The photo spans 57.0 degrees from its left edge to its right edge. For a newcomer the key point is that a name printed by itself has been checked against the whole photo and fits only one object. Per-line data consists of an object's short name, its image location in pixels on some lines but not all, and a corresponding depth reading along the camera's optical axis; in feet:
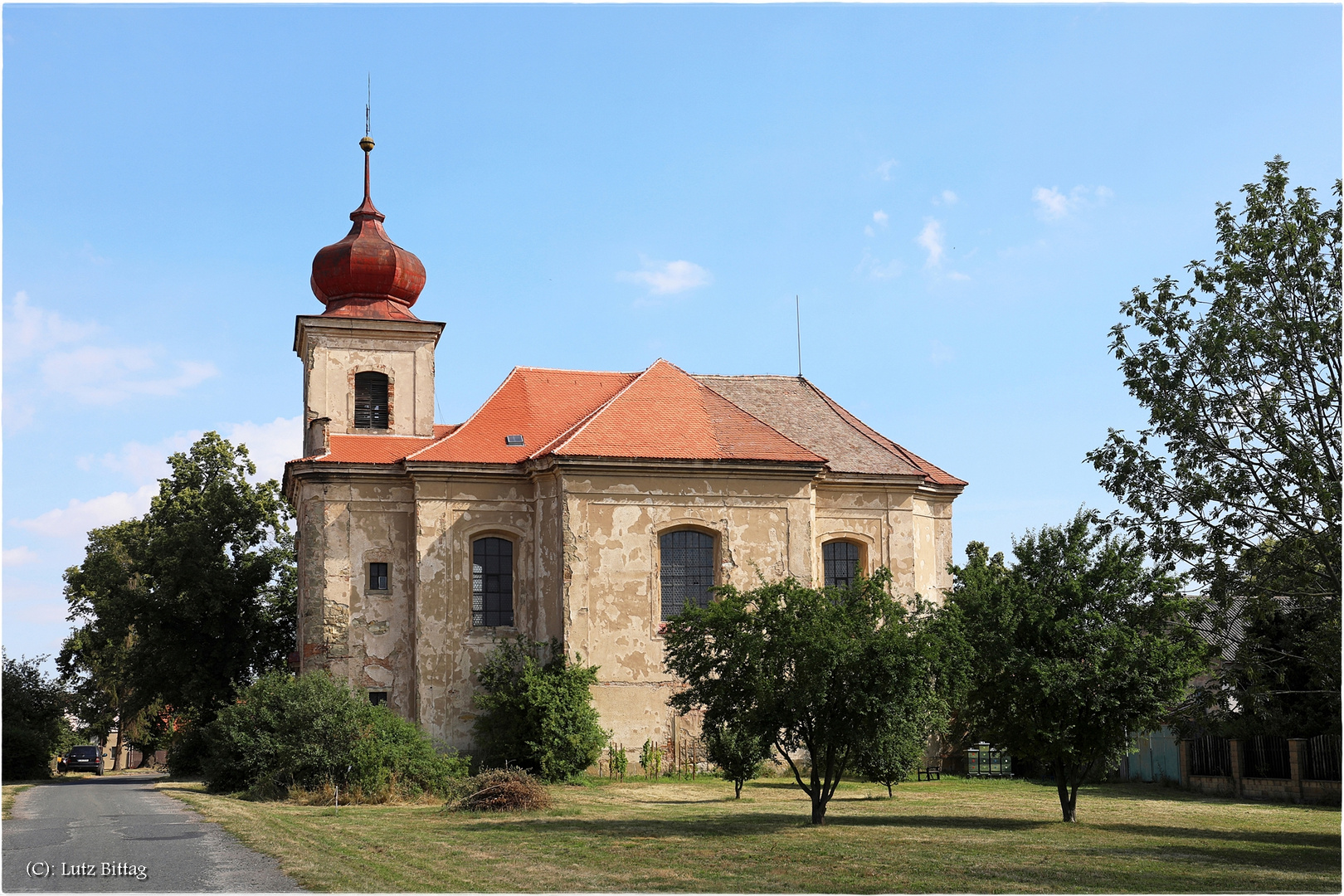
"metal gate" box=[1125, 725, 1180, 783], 103.19
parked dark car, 165.48
